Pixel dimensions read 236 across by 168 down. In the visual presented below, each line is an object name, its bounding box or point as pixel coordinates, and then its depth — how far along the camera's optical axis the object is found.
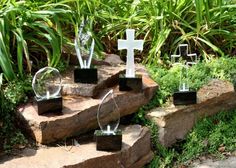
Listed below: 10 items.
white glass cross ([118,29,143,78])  3.38
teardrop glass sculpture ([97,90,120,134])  2.98
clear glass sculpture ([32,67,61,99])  3.05
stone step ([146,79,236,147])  3.31
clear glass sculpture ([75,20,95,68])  3.34
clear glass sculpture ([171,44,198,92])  3.62
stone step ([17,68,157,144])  2.93
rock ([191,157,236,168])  3.19
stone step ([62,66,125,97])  3.25
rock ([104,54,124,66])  3.76
